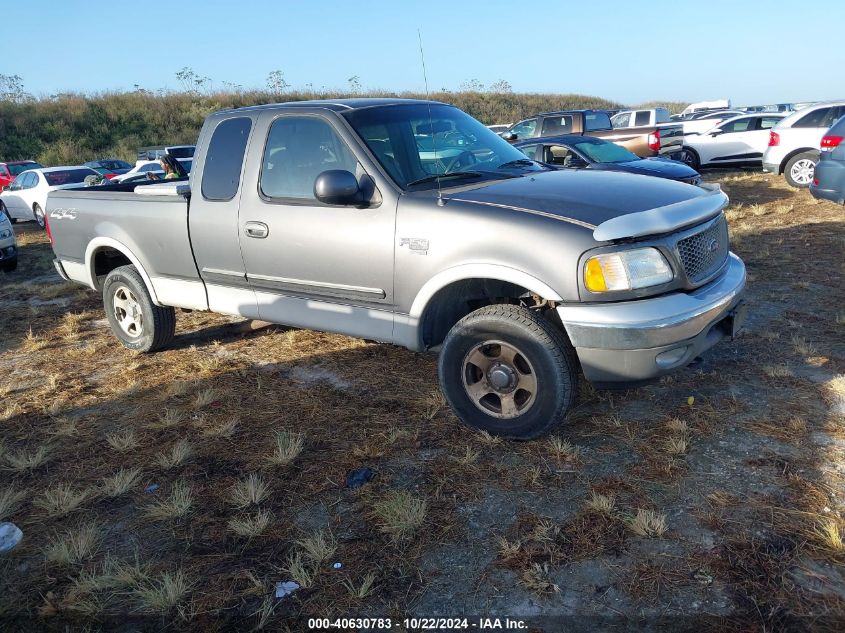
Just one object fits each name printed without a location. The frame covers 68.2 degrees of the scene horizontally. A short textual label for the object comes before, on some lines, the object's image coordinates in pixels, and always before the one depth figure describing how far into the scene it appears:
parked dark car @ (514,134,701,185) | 9.47
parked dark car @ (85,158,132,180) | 21.09
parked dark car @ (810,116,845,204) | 8.20
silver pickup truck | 3.16
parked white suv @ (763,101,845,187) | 12.28
